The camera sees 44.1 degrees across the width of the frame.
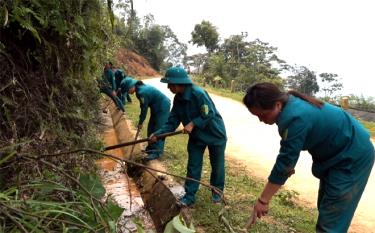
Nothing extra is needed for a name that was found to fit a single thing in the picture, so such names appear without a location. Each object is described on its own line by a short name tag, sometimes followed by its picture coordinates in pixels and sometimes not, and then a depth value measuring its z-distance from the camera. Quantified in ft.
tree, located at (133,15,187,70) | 144.05
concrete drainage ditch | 18.25
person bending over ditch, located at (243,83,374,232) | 11.13
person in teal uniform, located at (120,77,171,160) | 26.58
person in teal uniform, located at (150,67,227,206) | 17.72
